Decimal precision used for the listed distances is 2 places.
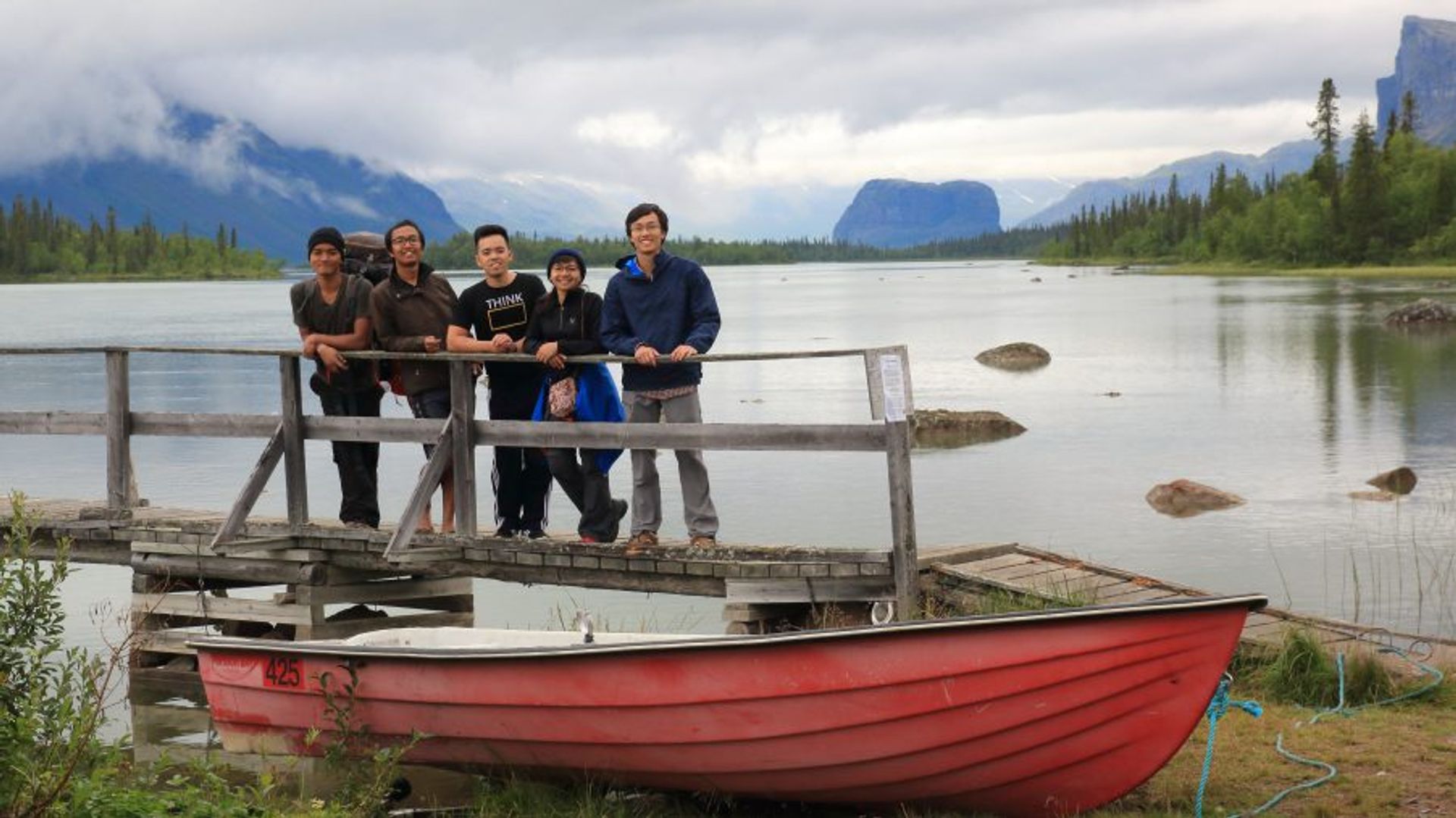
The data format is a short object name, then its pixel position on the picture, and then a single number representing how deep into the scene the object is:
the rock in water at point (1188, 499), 20.36
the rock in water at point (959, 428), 28.41
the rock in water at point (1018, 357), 44.91
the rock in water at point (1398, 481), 21.16
